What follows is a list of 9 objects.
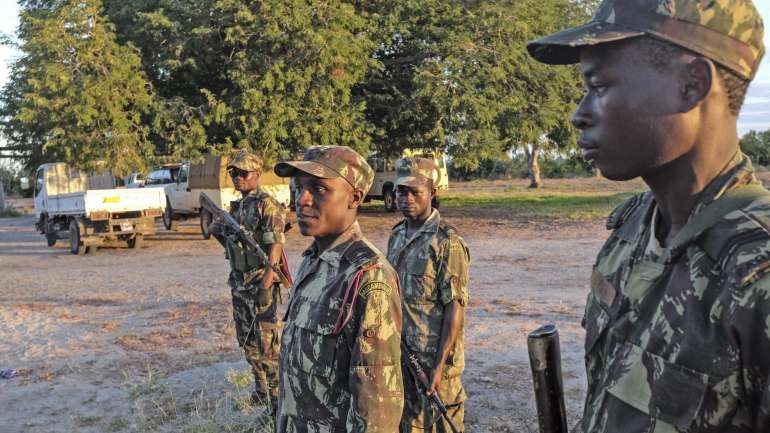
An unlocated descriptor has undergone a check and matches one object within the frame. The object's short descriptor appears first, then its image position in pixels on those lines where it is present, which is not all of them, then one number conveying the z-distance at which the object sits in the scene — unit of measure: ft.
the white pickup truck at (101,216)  46.91
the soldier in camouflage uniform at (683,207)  3.37
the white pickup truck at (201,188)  57.77
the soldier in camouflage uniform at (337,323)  6.99
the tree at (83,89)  49.06
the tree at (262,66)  51.37
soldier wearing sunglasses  16.51
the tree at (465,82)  57.00
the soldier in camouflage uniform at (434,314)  11.60
